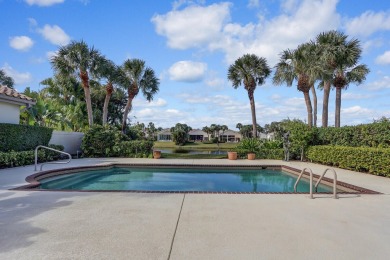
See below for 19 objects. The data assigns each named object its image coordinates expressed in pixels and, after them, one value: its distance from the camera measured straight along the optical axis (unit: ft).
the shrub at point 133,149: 60.39
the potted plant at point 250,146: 61.07
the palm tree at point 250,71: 78.95
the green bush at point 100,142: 59.57
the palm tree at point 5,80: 125.16
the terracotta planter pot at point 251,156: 58.49
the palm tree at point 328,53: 62.18
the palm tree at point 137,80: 76.07
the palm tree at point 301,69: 65.82
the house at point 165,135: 227.94
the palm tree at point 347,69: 61.87
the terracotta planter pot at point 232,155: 58.29
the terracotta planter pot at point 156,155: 59.88
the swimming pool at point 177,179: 30.96
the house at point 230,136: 243.21
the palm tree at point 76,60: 63.36
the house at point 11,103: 41.15
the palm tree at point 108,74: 67.00
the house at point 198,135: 242.58
